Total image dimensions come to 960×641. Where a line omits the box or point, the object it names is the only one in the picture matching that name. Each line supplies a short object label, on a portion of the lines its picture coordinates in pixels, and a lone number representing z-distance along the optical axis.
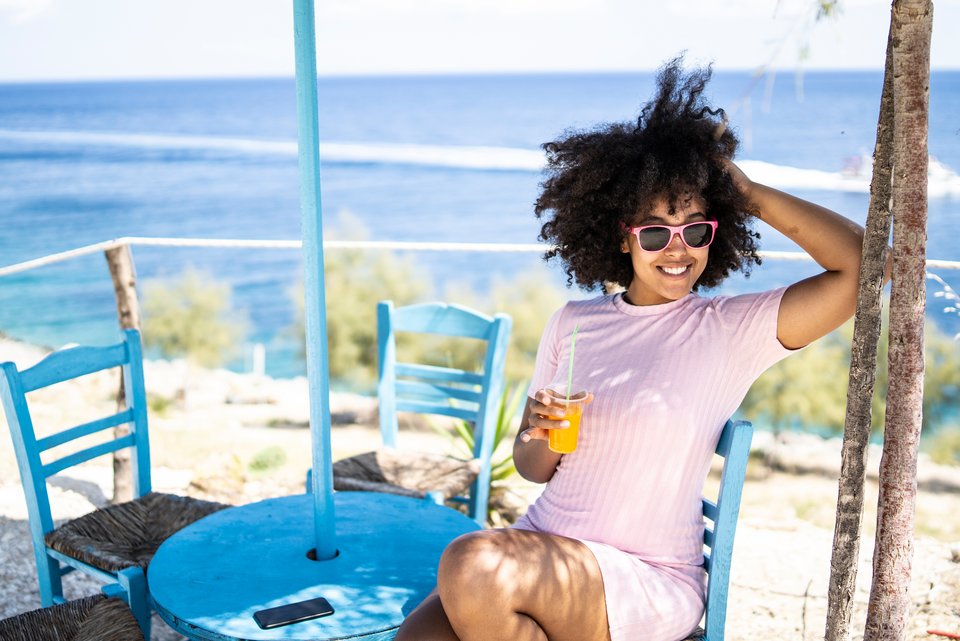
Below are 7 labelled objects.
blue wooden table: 1.88
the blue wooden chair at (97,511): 2.54
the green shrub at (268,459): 6.55
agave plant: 4.16
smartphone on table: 1.86
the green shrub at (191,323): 13.19
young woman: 1.77
